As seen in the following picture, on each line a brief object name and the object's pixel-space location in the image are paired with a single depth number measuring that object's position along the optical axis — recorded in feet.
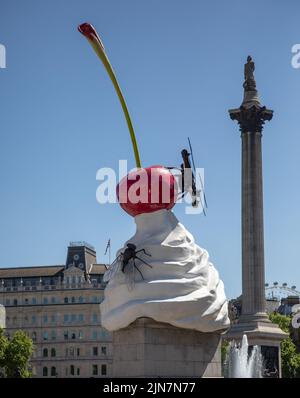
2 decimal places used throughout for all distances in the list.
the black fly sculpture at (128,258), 90.02
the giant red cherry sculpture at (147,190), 91.76
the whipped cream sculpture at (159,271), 87.92
